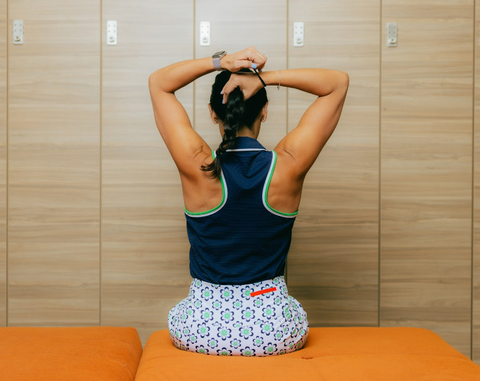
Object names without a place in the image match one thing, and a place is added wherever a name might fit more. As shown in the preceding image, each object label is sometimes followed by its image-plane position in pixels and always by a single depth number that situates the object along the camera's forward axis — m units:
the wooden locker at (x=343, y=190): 2.41
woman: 1.30
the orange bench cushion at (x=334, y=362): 1.16
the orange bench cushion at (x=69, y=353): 1.20
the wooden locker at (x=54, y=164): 2.41
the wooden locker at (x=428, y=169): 2.43
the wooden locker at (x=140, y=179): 2.39
